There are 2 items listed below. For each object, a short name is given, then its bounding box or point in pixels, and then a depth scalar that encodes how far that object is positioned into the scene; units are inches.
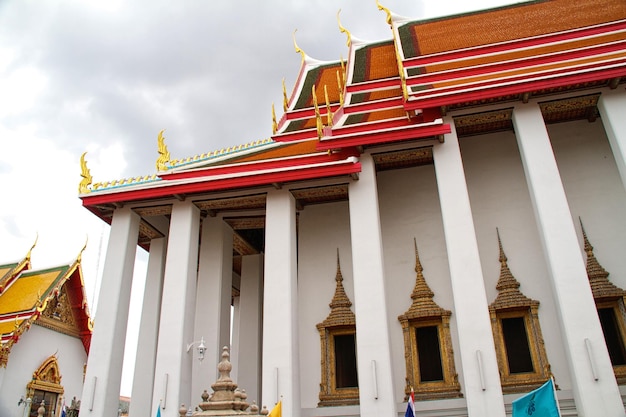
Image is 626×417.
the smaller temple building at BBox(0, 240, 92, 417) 470.0
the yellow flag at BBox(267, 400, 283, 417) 185.3
